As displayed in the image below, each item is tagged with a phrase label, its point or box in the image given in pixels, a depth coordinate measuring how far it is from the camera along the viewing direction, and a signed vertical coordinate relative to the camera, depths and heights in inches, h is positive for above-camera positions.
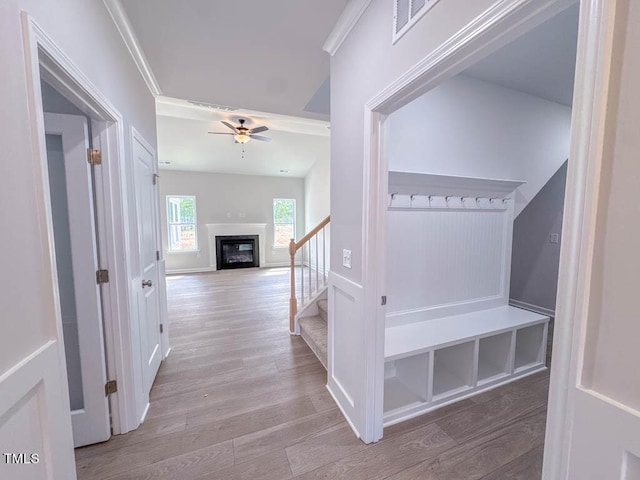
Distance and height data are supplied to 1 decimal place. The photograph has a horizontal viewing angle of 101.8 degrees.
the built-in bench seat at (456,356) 73.3 -45.7
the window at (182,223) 259.8 -5.3
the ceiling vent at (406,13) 40.9 +34.5
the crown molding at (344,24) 56.0 +45.8
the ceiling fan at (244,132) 171.9 +57.6
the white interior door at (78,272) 56.5 -12.4
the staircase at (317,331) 98.2 -47.8
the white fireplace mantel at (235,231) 271.0 -14.5
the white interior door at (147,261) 74.3 -13.8
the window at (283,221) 297.0 -3.4
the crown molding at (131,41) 55.4 +44.5
